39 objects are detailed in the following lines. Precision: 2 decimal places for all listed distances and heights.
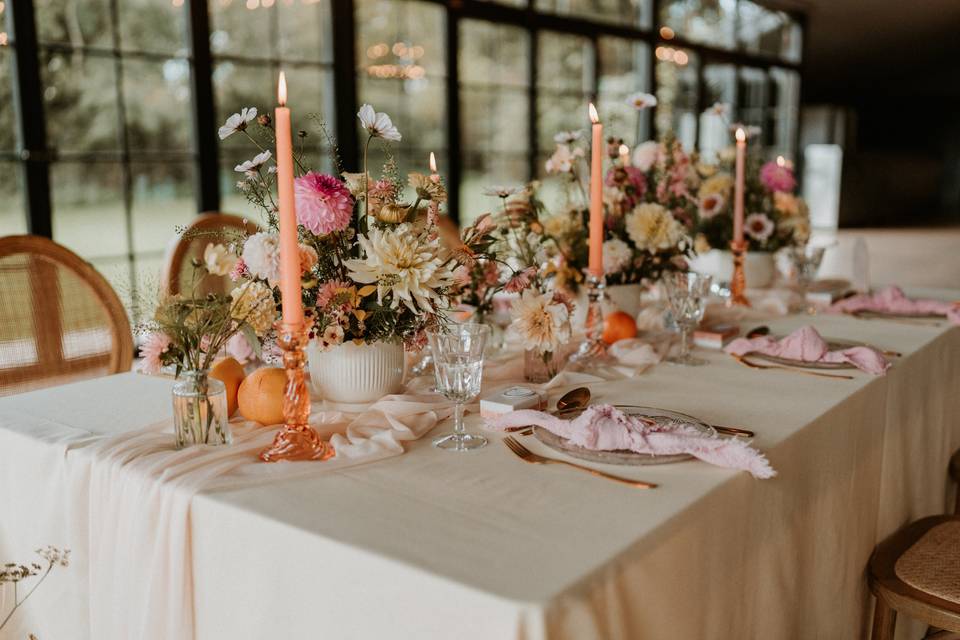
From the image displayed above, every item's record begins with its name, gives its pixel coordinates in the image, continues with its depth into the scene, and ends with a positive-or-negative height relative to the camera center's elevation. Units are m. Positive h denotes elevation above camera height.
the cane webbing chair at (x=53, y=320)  1.77 -0.28
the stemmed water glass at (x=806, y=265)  2.39 -0.23
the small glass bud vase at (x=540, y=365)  1.52 -0.32
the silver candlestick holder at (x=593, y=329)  1.63 -0.28
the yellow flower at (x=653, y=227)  1.84 -0.10
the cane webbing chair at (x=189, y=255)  2.10 -0.18
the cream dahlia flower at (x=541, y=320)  1.41 -0.22
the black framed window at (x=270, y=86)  3.45 +0.45
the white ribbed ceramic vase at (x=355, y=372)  1.29 -0.28
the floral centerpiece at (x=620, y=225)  1.85 -0.10
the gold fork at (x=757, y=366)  1.52 -0.33
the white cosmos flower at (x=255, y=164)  1.19 +0.02
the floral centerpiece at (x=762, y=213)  2.45 -0.10
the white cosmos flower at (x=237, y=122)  1.17 +0.07
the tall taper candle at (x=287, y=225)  1.02 -0.05
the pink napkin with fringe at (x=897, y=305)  2.10 -0.31
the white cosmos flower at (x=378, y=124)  1.21 +0.07
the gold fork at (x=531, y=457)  0.99 -0.33
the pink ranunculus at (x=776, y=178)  2.50 +0.00
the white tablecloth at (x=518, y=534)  0.79 -0.36
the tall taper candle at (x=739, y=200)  2.25 -0.06
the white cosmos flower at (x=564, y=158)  1.89 +0.04
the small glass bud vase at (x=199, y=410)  1.10 -0.28
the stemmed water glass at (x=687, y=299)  1.64 -0.22
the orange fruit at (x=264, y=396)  1.21 -0.29
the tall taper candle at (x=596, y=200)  1.60 -0.04
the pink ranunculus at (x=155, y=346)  1.11 -0.21
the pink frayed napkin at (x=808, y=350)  1.56 -0.31
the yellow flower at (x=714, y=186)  2.39 -0.02
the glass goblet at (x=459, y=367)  1.11 -0.23
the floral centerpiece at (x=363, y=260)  1.17 -0.11
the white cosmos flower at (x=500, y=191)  1.62 -0.02
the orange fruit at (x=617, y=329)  1.79 -0.30
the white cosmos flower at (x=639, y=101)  2.10 +0.18
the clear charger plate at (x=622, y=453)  1.05 -0.33
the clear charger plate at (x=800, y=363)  1.58 -0.33
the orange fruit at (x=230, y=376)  1.26 -0.28
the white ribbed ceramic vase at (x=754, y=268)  2.55 -0.26
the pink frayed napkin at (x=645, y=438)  1.03 -0.31
